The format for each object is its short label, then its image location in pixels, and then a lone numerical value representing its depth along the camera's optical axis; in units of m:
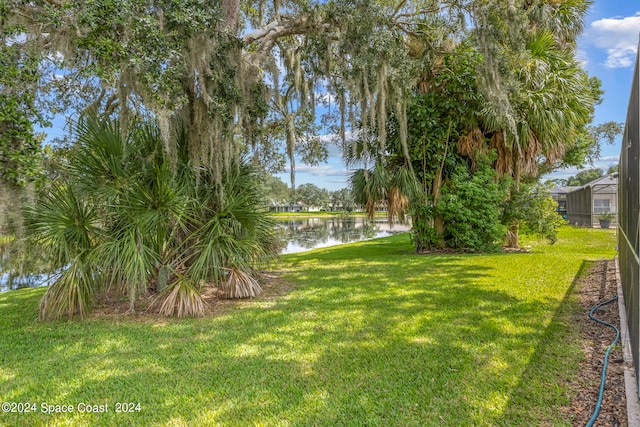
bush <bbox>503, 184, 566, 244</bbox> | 8.86
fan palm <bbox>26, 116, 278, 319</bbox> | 4.07
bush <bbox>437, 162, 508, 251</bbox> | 8.24
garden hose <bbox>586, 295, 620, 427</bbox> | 1.98
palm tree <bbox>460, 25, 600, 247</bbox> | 7.72
